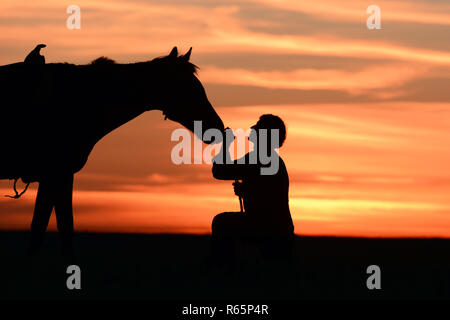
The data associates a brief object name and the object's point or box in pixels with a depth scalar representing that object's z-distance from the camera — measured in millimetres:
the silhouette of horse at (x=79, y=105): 12227
